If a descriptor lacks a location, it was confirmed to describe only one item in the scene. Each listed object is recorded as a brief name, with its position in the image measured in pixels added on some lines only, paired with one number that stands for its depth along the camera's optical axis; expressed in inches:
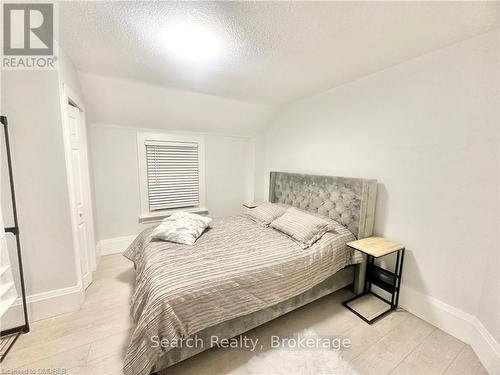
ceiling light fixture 58.7
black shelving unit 60.8
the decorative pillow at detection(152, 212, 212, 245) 81.4
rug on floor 56.1
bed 50.5
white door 81.9
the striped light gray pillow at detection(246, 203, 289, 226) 108.6
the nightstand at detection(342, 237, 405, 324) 75.8
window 128.0
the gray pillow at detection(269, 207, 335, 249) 84.2
